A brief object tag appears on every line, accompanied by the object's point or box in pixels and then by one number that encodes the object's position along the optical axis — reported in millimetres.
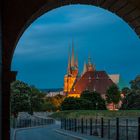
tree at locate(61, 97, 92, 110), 126319
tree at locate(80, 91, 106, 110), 130125
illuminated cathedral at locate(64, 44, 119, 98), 191312
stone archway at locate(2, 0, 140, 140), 12039
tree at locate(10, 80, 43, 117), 78450
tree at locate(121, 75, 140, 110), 124444
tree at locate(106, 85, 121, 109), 150625
